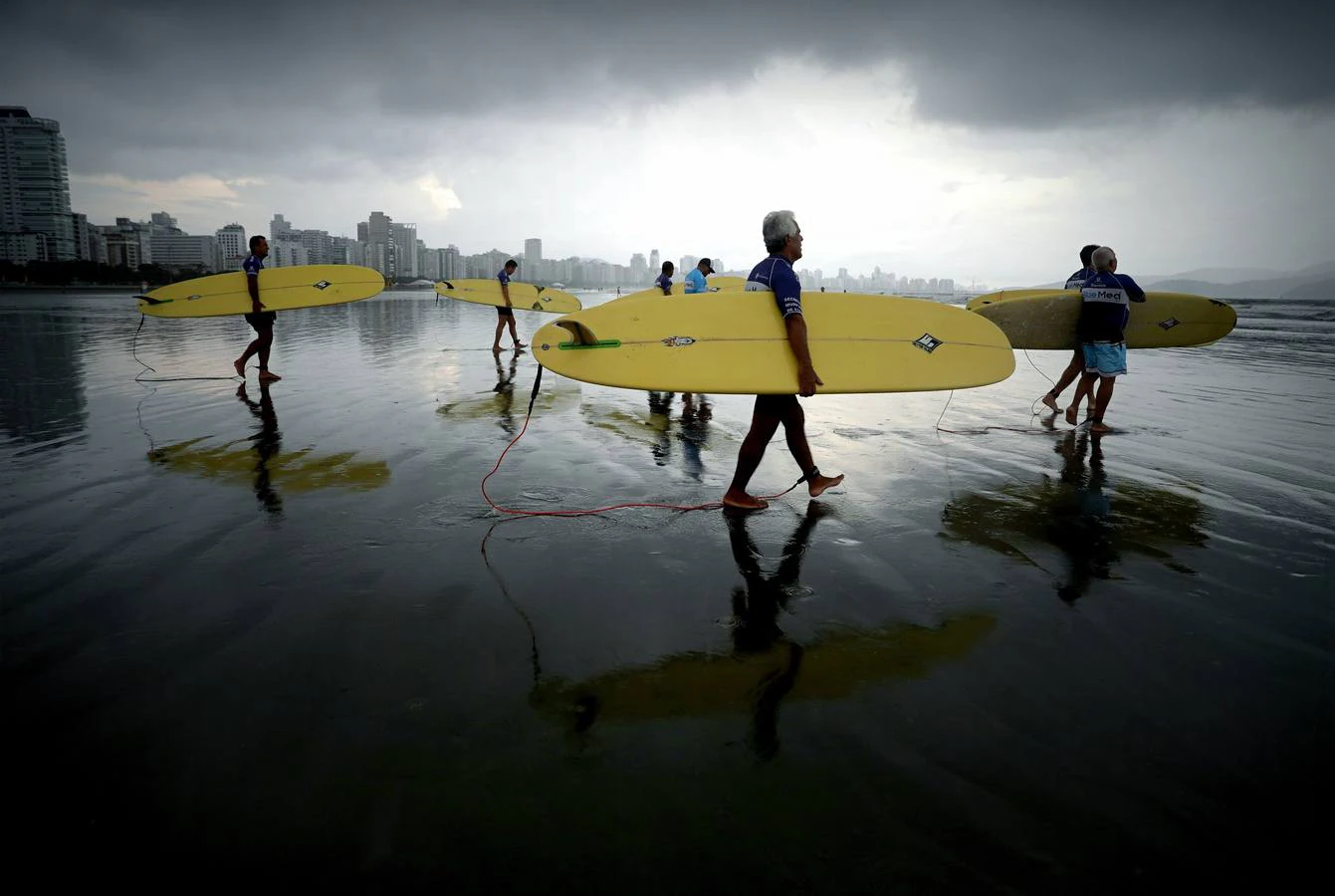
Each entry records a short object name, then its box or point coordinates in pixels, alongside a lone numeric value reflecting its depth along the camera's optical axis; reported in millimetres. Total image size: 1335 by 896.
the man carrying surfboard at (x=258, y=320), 10102
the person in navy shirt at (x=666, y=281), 11430
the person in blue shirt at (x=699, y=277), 10977
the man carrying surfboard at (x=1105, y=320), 7430
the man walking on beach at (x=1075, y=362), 8594
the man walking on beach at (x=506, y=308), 14844
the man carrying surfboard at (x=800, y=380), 4543
